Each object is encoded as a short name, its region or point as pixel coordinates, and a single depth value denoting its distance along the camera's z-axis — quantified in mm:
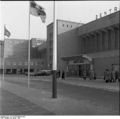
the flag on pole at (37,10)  18797
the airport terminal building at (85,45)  45844
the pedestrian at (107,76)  30359
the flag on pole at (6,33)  31844
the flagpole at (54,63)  14230
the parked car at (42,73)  61188
